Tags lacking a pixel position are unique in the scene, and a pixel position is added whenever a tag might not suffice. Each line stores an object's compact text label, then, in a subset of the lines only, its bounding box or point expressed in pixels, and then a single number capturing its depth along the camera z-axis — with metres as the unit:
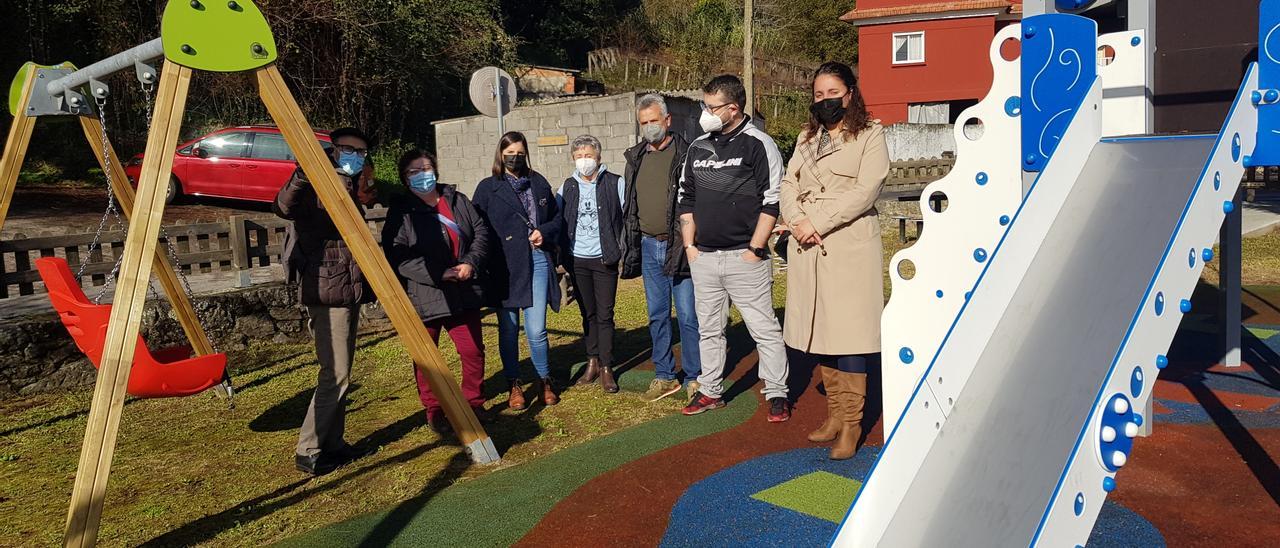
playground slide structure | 2.01
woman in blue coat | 5.73
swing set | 3.40
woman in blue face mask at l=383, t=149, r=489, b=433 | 5.11
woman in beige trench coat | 4.33
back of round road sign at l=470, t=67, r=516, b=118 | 8.35
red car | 16.00
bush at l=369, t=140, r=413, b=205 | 22.00
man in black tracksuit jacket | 4.92
